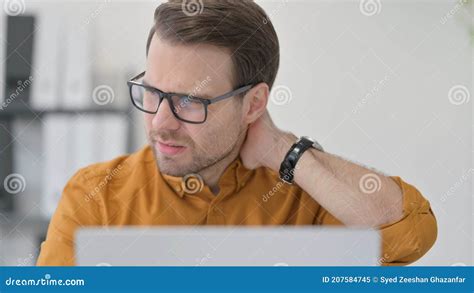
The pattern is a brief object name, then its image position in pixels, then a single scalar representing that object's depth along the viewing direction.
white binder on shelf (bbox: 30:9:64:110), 4.05
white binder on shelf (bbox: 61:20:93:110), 4.04
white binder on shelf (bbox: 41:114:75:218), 4.11
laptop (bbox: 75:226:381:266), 1.41
